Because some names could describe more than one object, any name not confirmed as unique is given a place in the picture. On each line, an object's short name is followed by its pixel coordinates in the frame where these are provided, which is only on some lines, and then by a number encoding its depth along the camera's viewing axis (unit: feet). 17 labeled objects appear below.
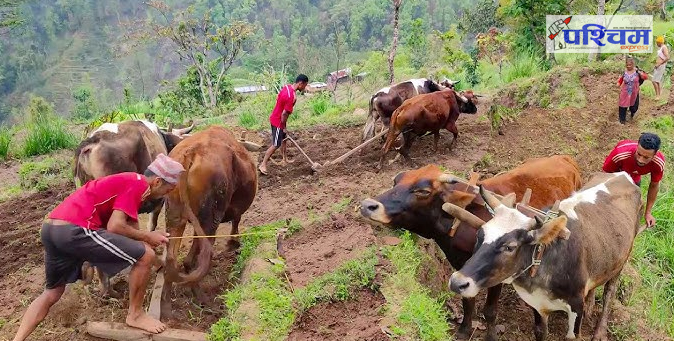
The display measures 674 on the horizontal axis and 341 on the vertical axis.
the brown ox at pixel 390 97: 35.88
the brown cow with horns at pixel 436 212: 16.42
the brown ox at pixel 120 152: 21.84
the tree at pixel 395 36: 44.83
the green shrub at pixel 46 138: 40.45
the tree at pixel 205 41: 64.18
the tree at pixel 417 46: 91.33
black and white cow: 13.25
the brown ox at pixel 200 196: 17.84
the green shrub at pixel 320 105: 51.01
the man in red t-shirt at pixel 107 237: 14.83
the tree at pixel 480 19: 93.71
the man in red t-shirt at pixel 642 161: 17.98
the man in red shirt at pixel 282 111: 30.60
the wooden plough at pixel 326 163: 30.45
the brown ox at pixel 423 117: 31.32
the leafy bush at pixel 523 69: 51.26
